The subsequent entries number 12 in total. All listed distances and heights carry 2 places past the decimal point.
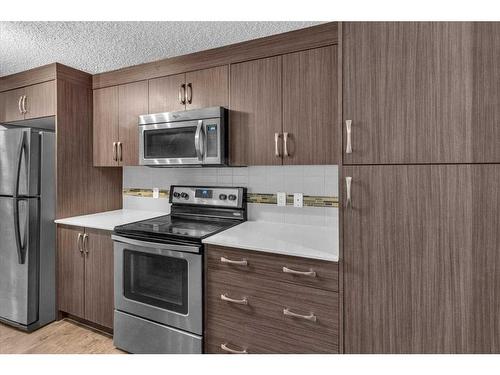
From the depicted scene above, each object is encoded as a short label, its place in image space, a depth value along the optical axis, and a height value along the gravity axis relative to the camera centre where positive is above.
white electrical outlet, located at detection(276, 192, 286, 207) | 2.22 -0.12
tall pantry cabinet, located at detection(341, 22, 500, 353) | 1.18 -0.01
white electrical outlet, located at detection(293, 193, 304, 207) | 2.16 -0.12
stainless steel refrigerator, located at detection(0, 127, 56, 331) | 2.20 -0.33
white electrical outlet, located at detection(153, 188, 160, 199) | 2.75 -0.08
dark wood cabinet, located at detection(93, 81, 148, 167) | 2.40 +0.56
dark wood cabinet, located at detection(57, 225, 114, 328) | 2.13 -0.72
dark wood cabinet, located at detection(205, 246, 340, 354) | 1.43 -0.67
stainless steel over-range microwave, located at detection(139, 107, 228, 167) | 1.99 +0.35
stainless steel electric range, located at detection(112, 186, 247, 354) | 1.73 -0.67
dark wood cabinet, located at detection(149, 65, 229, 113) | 2.06 +0.73
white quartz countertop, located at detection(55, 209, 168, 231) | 2.18 -0.29
